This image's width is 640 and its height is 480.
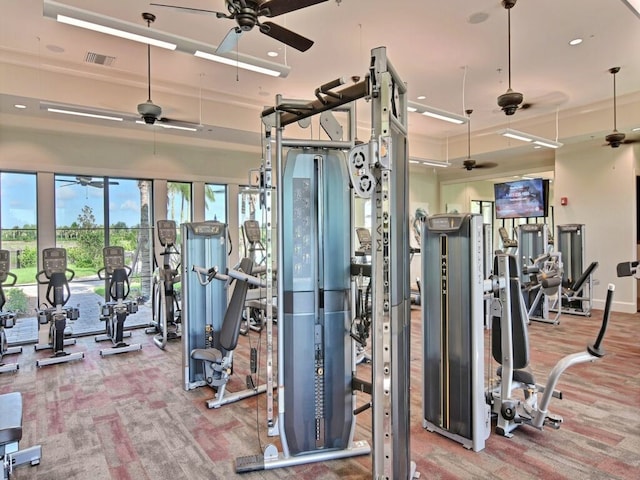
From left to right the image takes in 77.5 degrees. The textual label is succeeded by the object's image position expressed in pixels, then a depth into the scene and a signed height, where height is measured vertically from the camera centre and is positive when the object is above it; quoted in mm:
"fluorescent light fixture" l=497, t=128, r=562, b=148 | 6240 +1665
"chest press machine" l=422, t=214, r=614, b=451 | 2709 -746
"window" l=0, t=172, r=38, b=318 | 5848 +127
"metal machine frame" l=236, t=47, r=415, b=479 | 1810 -30
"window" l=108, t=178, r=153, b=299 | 6715 +295
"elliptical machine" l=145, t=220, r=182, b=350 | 5641 -824
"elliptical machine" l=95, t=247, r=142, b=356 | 5367 -897
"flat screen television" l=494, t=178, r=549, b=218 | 9055 +938
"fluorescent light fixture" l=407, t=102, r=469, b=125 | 5277 +1772
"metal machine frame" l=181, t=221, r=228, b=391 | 4008 -584
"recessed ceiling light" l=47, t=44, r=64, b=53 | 4797 +2352
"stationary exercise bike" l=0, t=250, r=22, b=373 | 4926 -912
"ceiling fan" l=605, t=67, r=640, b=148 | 6376 +1610
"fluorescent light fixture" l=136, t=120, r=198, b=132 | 5325 +1574
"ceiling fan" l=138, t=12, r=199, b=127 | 4791 +1572
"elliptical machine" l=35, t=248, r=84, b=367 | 4992 -910
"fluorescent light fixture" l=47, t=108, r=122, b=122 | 4711 +1559
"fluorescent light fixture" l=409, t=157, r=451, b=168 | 8633 +1705
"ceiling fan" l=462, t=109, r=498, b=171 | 7932 +1915
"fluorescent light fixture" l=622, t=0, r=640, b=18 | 3689 +2193
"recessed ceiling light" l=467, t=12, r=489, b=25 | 4227 +2384
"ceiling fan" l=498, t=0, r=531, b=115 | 4461 +1563
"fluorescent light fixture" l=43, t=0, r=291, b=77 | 2938 +1729
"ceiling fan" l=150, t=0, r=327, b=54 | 2809 +1672
